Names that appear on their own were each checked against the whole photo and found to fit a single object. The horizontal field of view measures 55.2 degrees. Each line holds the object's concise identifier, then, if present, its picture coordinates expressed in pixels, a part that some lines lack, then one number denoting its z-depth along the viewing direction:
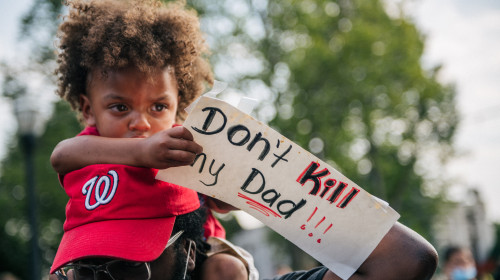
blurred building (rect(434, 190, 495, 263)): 18.16
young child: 1.39
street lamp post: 7.98
